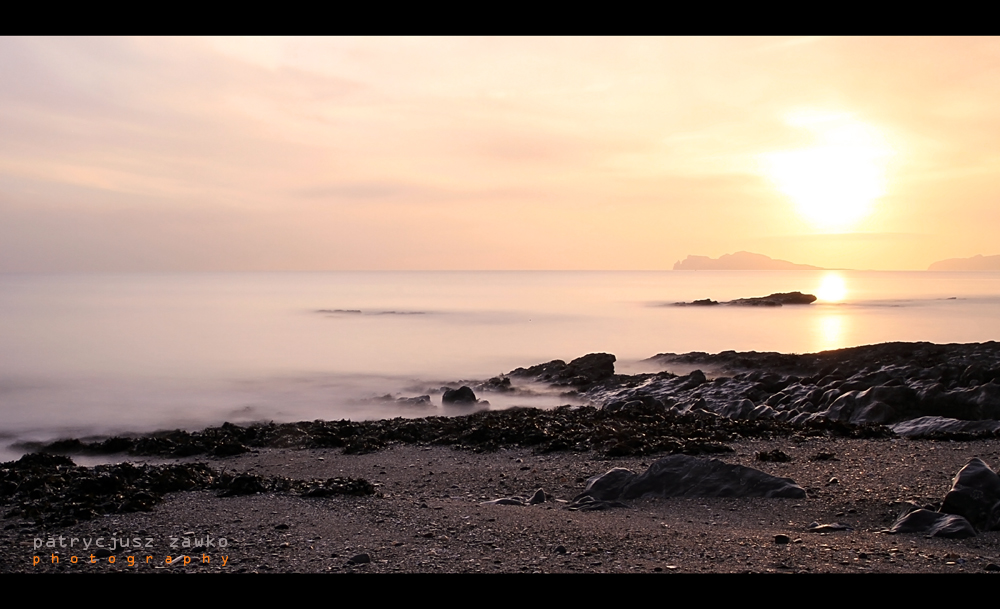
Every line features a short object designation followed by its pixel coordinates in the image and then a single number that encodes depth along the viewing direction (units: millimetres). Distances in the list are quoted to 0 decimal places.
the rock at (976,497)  6031
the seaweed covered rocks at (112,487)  7121
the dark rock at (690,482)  7703
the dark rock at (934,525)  5855
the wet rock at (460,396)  20281
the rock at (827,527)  6336
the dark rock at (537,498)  7874
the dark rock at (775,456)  9820
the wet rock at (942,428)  11672
